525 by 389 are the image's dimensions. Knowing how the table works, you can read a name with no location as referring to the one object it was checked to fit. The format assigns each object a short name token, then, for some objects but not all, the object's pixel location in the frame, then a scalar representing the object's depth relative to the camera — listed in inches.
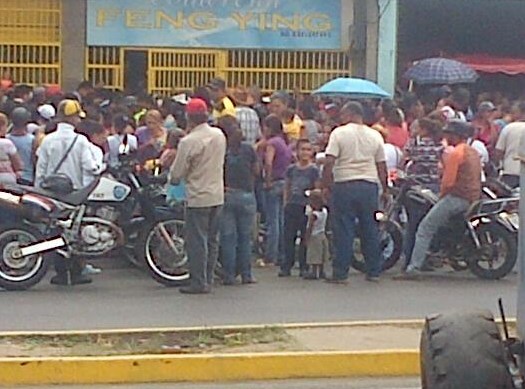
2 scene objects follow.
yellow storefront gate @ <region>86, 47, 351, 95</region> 1002.1
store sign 991.0
